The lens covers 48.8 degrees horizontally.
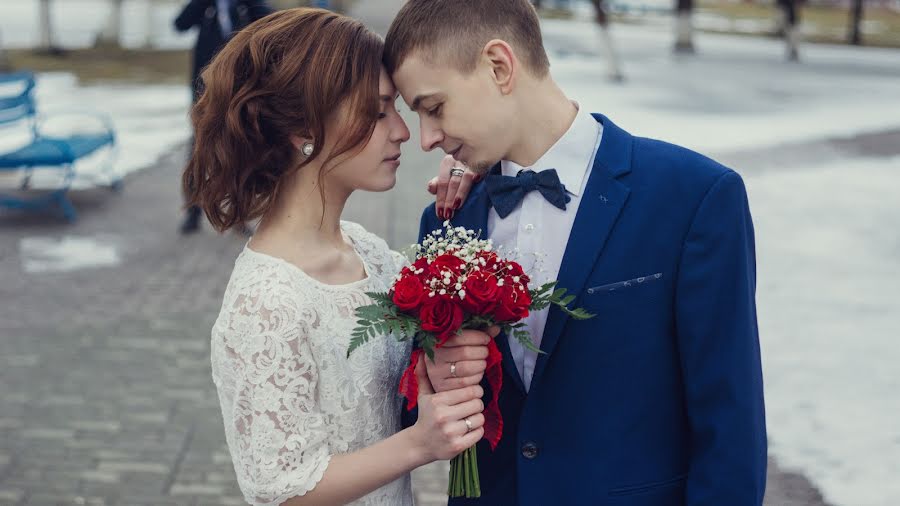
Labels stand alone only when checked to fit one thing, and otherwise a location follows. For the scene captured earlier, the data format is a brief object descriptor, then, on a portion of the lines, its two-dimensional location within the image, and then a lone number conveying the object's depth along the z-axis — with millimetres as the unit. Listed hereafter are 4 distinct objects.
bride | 2398
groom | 2357
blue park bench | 10047
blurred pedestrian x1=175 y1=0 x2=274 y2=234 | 8906
